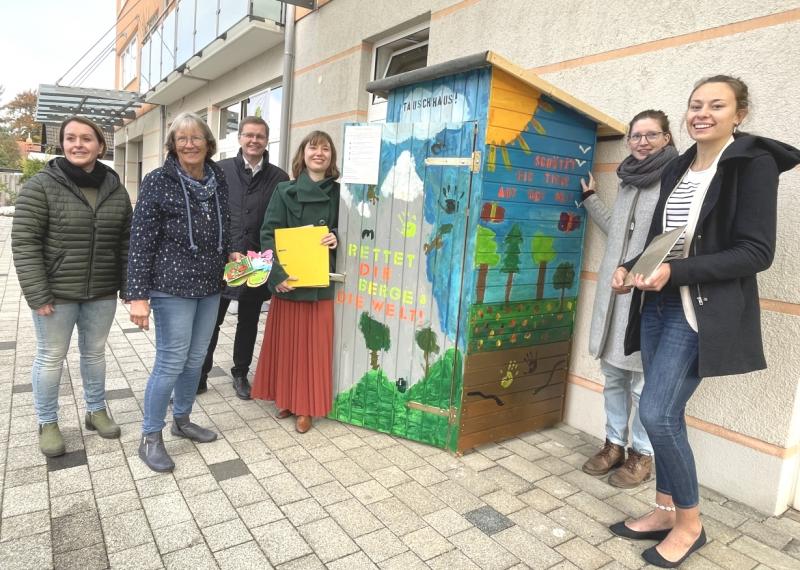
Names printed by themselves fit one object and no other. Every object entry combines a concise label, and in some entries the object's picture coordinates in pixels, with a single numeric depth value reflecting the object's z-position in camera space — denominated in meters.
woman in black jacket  2.09
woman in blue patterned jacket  2.85
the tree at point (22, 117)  52.94
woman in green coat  3.57
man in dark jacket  4.04
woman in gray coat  2.92
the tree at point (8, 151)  47.93
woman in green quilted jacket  2.86
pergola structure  15.62
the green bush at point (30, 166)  29.78
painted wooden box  3.09
